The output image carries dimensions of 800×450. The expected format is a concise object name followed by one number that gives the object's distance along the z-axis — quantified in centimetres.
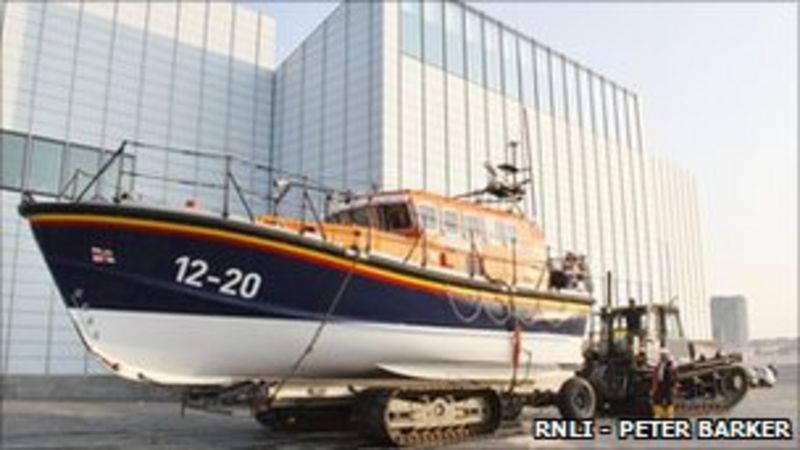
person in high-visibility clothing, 1236
